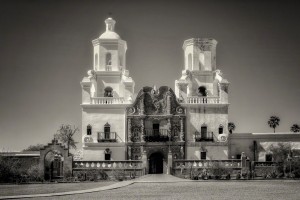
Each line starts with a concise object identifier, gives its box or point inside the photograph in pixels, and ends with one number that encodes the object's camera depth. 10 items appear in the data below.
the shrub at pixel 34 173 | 45.83
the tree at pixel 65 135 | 78.11
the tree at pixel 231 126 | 80.28
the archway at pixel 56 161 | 49.95
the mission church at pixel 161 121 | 57.47
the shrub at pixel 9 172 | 44.28
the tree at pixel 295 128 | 76.69
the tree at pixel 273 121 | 79.06
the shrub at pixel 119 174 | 46.19
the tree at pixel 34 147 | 94.47
